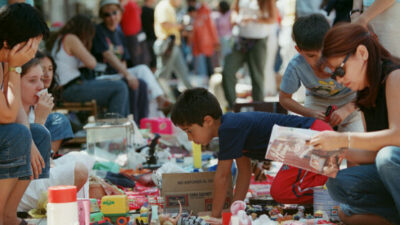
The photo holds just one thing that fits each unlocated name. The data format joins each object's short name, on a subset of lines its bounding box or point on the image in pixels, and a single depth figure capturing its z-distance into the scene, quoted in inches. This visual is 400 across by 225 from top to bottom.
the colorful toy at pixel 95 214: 261.4
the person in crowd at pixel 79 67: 508.4
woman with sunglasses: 228.5
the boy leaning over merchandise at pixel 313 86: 322.7
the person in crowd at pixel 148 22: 774.5
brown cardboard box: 289.4
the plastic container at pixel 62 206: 210.7
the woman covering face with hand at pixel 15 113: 248.1
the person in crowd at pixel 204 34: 934.4
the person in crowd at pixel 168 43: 759.7
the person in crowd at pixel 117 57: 552.1
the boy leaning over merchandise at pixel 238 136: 279.4
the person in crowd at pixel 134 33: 695.7
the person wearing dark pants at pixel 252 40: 586.2
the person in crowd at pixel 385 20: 327.9
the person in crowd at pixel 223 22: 995.3
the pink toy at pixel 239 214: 231.3
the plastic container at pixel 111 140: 416.8
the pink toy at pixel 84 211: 239.5
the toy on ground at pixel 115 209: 267.9
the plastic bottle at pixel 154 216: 249.6
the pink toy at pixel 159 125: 512.1
